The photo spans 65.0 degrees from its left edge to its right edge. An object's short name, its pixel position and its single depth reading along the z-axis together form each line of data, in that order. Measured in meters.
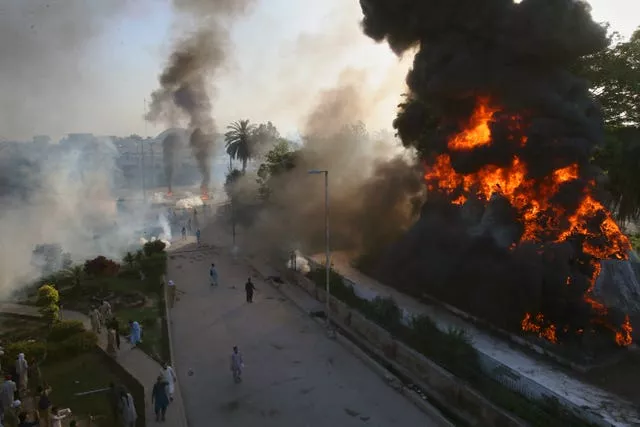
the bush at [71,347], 16.75
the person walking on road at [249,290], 24.05
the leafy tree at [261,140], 60.81
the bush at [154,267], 28.50
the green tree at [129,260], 29.45
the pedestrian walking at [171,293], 23.89
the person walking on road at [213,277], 27.12
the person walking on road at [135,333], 17.81
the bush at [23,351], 15.70
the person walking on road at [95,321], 19.06
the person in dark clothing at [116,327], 17.16
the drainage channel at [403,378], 13.91
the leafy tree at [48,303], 19.64
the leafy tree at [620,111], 27.00
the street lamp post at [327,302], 20.67
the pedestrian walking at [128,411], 11.89
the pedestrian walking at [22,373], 14.23
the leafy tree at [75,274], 25.60
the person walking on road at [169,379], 13.30
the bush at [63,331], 18.16
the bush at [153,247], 31.49
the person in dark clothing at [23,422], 10.95
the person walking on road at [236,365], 15.64
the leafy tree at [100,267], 26.50
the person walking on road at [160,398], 12.59
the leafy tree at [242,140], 60.59
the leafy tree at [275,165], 40.25
